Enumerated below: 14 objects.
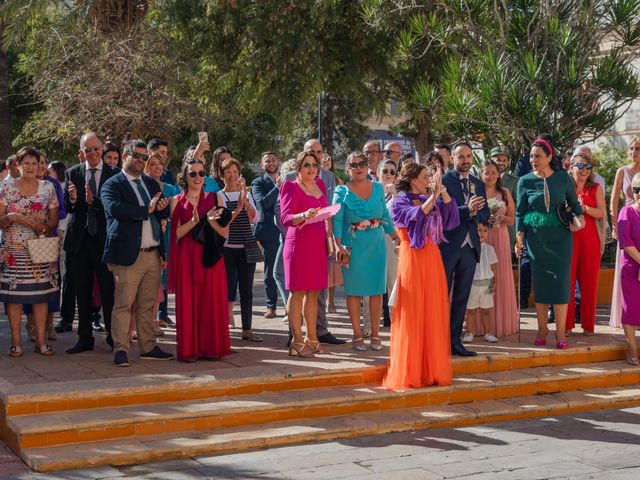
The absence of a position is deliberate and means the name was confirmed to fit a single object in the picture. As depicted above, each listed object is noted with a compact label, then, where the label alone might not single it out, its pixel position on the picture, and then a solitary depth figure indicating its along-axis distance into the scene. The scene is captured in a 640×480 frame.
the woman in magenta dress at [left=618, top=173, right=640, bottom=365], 9.55
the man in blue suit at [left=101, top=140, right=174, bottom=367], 8.78
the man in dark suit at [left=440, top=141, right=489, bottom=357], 9.44
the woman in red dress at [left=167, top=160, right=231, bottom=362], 9.01
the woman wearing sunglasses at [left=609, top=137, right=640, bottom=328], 11.20
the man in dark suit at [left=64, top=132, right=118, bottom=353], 9.46
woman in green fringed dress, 9.91
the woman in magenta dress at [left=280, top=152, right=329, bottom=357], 9.26
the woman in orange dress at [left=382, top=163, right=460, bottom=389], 8.48
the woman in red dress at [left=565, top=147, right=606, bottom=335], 10.84
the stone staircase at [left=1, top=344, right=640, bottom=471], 7.10
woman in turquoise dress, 9.62
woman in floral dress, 9.05
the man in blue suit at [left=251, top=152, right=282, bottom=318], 11.77
